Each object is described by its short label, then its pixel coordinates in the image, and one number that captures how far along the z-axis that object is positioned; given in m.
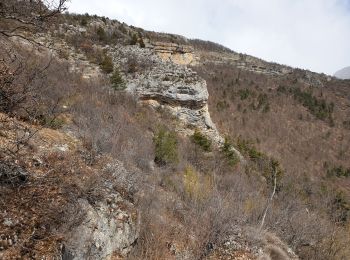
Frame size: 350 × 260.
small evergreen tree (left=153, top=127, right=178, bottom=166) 11.59
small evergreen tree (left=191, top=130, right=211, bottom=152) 15.75
